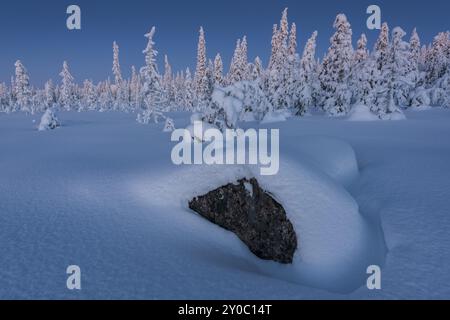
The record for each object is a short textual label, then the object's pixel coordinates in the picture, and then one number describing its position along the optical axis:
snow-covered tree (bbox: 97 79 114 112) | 87.88
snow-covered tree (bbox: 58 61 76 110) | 76.44
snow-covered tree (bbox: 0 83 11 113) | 96.06
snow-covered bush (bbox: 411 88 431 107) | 39.97
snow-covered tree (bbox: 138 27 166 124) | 34.88
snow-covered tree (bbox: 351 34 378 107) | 31.85
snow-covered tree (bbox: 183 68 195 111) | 74.77
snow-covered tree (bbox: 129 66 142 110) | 89.24
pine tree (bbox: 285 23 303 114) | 39.59
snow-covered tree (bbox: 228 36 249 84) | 53.75
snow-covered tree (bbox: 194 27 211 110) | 61.62
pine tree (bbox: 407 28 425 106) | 31.97
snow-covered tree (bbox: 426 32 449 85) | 52.89
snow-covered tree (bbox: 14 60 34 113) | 64.38
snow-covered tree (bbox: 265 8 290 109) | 40.00
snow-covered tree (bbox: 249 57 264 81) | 49.68
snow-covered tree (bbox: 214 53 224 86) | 57.31
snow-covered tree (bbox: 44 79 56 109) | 83.69
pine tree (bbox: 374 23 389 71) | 44.25
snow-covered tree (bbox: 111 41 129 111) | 75.00
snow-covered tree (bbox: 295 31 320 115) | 37.94
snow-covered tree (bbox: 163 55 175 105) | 95.56
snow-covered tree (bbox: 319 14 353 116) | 36.03
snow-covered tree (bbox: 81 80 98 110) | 86.50
